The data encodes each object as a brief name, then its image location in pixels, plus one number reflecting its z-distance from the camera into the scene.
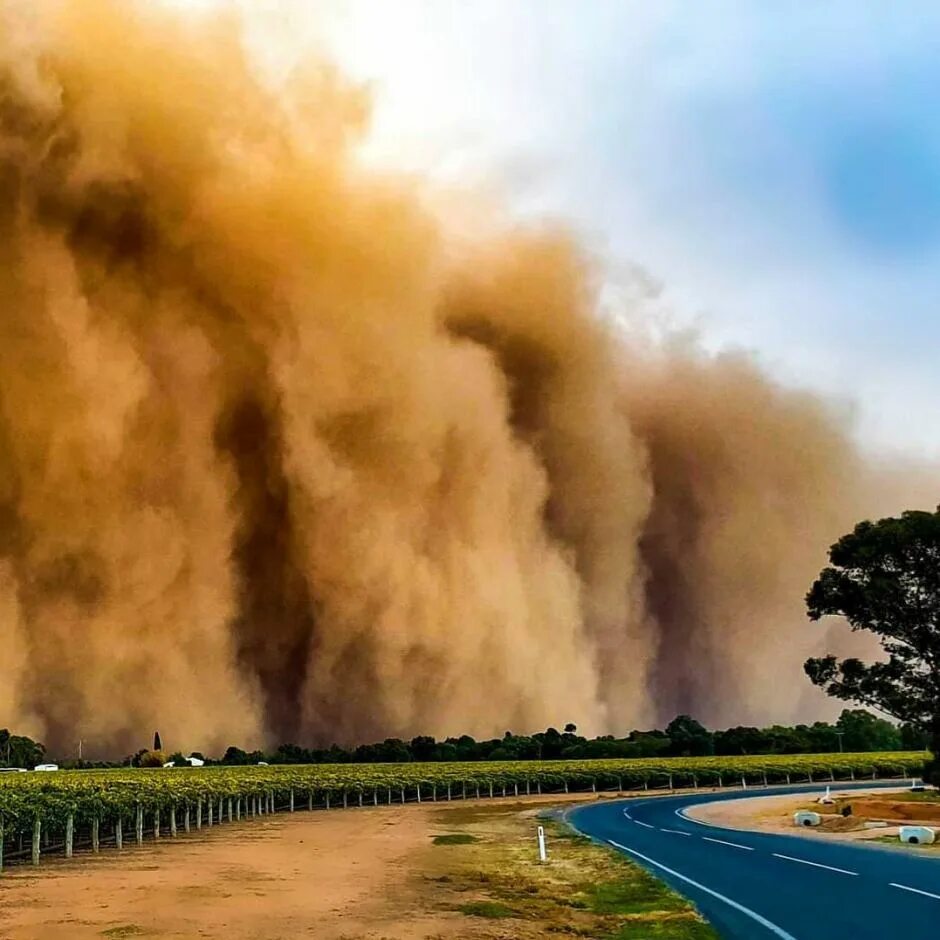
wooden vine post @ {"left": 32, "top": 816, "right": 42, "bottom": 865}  28.56
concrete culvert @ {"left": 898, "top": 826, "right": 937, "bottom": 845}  24.48
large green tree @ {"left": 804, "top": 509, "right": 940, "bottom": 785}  39.12
